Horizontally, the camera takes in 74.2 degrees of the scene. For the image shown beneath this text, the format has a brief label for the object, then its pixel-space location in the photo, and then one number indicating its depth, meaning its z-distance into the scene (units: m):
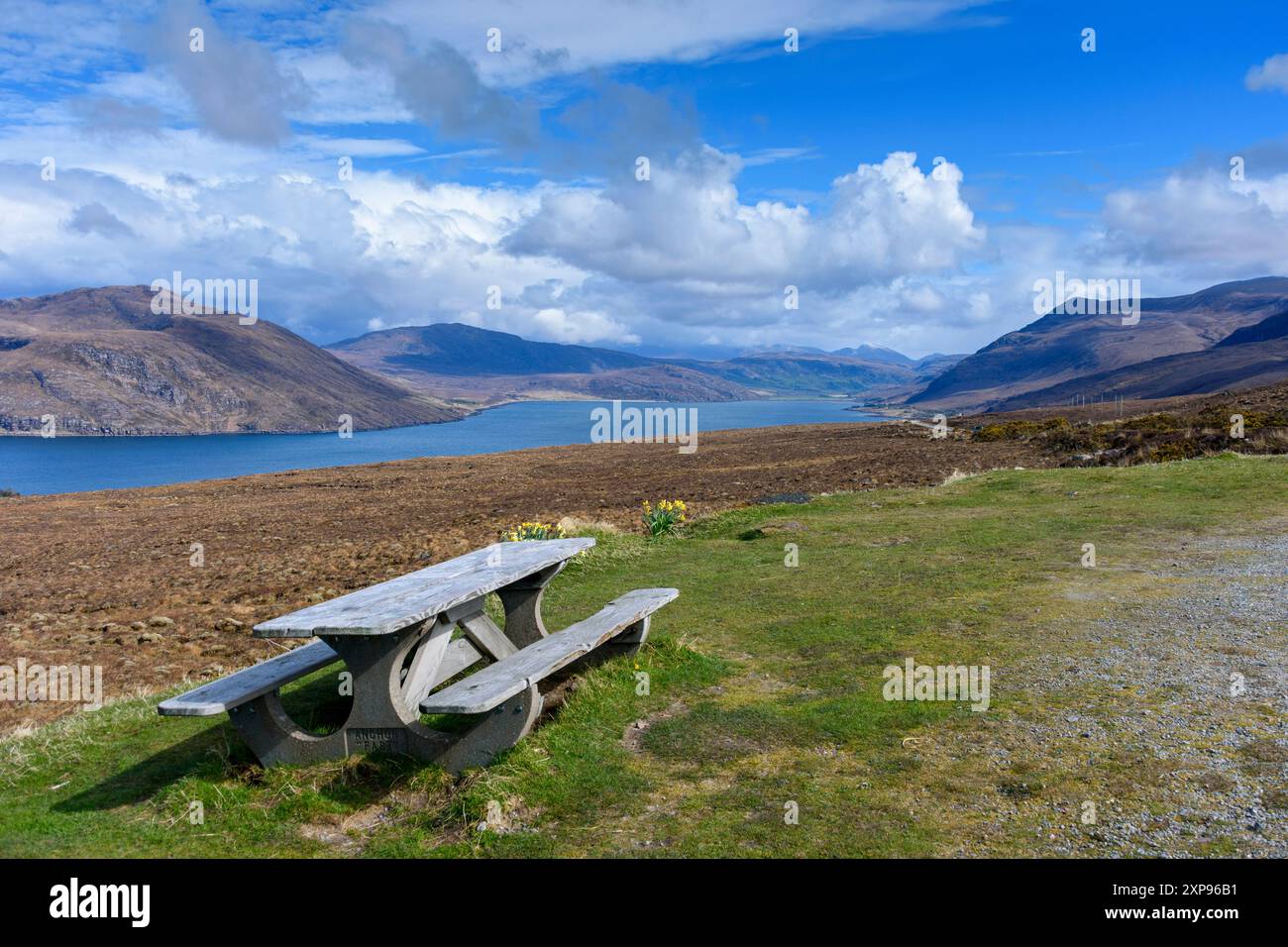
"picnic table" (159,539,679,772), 5.53
